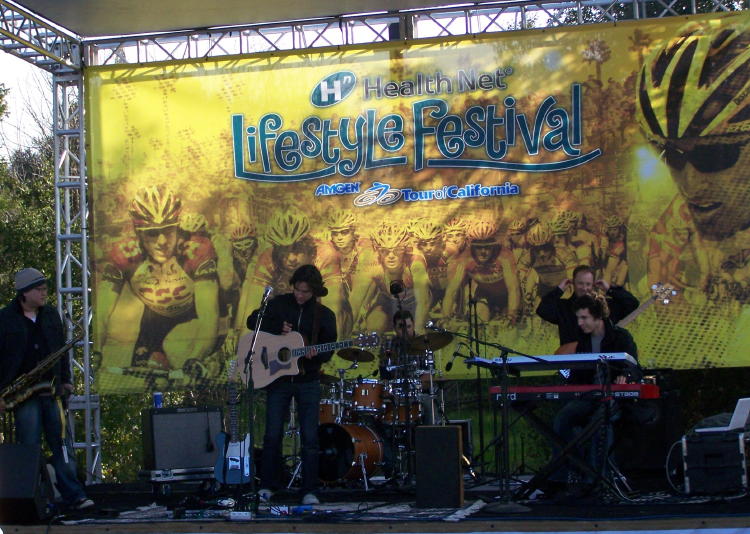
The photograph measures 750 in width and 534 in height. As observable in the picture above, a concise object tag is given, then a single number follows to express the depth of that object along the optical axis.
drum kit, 8.55
